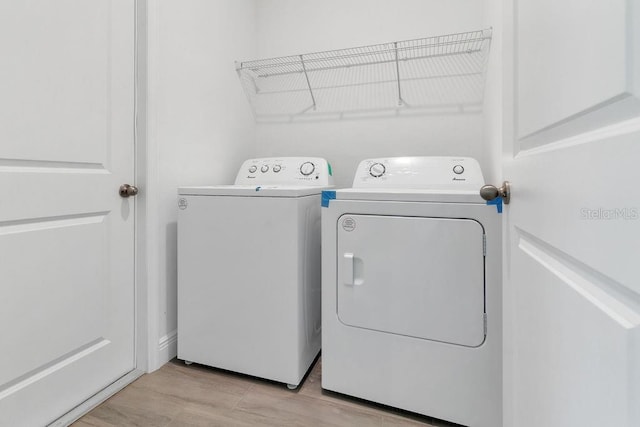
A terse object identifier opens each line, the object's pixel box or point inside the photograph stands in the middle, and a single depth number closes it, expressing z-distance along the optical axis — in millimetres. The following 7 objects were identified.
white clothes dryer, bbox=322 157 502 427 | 1116
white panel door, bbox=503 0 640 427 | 382
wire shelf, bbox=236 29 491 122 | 1864
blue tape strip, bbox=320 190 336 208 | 1312
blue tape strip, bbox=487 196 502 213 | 1091
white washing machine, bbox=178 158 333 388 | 1359
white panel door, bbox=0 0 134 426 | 1014
